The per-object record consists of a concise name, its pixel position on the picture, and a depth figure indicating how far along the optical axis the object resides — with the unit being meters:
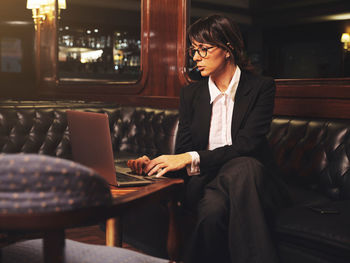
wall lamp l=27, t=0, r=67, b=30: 5.17
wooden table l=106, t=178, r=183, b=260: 1.01
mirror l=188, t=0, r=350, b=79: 2.76
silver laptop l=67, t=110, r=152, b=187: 1.44
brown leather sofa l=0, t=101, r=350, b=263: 1.80
